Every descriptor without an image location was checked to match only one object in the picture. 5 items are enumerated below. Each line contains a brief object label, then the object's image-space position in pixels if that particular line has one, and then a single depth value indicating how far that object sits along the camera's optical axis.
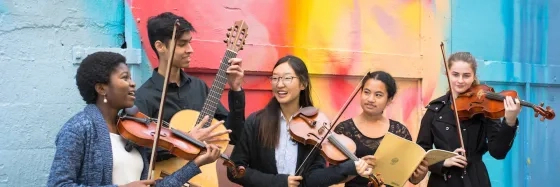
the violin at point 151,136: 2.92
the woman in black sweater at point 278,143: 3.58
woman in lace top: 3.85
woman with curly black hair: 2.76
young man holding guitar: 3.42
